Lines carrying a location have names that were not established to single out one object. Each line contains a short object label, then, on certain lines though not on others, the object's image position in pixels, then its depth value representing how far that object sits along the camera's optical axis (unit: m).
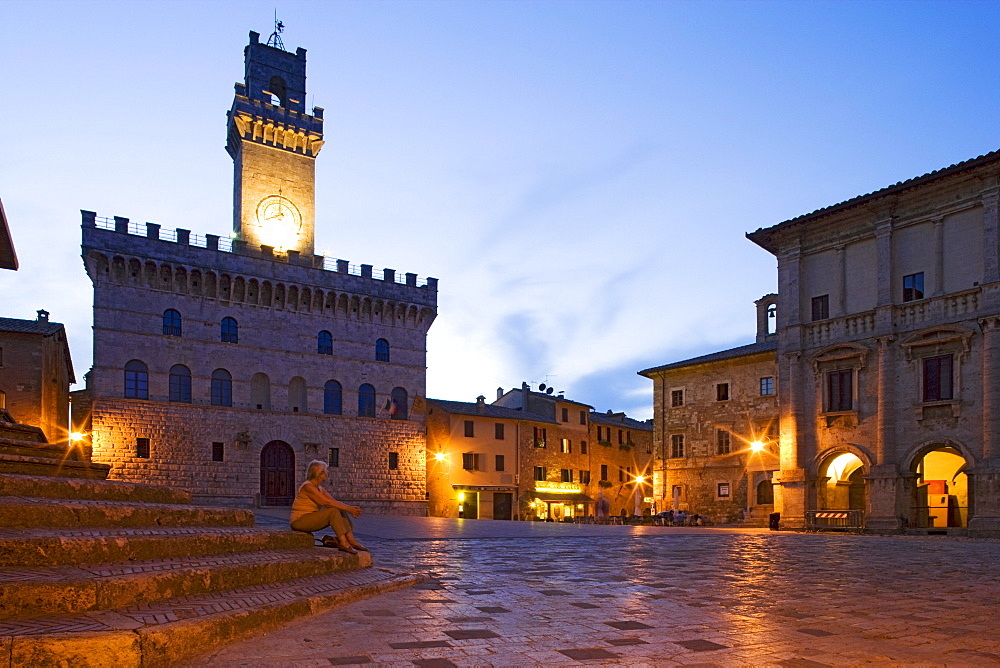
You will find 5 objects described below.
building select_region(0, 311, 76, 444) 34.72
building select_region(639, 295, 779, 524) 38.91
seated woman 9.60
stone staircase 4.66
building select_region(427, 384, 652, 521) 51.69
